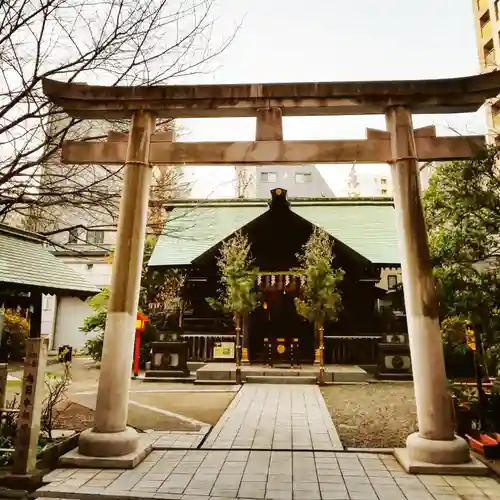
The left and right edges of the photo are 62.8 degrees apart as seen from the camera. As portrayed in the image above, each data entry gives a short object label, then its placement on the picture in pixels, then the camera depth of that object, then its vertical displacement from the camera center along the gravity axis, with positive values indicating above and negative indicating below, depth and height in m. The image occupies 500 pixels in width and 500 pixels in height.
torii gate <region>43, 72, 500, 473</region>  6.03 +3.24
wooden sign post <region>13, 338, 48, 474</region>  5.17 -0.75
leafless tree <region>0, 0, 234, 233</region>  5.97 +3.12
